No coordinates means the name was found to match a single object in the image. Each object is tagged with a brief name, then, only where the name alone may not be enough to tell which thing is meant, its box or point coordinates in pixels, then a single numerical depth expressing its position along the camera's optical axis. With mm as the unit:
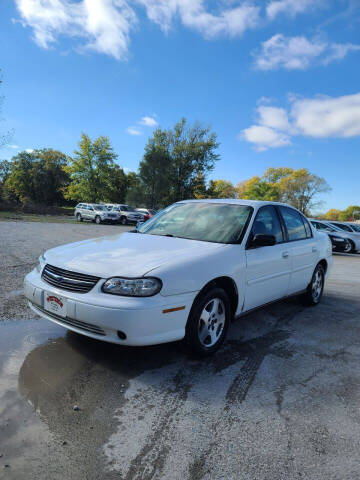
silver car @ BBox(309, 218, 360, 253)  15414
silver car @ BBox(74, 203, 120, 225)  32281
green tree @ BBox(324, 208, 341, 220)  124750
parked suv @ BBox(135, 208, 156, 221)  33834
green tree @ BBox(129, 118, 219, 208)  47250
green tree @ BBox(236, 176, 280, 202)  75875
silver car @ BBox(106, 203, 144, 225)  33062
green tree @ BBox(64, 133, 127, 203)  49531
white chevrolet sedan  2686
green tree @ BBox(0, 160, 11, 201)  69875
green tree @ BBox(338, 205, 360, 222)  122950
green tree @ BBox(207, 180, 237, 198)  94125
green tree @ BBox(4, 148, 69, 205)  63844
